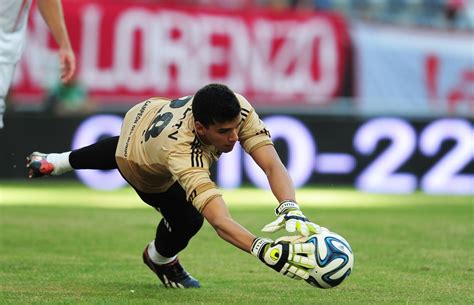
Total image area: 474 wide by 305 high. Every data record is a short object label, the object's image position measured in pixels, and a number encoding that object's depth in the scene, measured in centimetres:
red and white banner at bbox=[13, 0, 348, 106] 4328
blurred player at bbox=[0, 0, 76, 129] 1645
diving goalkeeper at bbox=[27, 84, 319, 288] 1300
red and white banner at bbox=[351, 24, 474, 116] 4628
